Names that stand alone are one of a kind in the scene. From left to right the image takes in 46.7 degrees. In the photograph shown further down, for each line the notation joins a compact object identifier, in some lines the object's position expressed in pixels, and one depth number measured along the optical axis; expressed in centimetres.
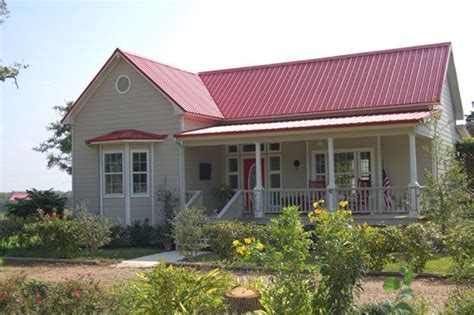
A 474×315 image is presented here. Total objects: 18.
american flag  1748
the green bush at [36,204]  2073
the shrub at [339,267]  650
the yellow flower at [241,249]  756
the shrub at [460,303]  644
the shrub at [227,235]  1372
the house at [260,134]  1864
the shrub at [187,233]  1466
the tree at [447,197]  1338
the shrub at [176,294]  664
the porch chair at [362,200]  1742
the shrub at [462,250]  800
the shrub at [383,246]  1188
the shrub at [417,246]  1159
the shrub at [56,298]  747
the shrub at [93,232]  1612
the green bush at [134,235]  1884
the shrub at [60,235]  1608
